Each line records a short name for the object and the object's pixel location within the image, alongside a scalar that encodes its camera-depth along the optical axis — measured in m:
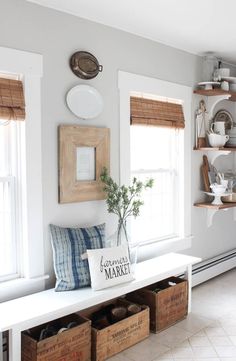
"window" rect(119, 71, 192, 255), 3.40
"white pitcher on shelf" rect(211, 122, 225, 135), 4.13
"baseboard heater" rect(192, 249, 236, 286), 4.15
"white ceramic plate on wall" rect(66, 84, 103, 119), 2.94
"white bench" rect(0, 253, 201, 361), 2.28
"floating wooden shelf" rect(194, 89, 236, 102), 3.96
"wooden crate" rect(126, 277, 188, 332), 3.15
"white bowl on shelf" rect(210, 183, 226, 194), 4.01
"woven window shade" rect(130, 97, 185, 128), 3.45
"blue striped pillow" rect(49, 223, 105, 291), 2.75
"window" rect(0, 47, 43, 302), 2.68
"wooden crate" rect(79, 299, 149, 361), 2.67
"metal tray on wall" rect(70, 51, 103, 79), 2.93
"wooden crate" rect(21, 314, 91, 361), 2.36
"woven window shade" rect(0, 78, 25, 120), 2.53
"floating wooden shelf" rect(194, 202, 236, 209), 4.02
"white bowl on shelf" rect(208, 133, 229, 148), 4.04
